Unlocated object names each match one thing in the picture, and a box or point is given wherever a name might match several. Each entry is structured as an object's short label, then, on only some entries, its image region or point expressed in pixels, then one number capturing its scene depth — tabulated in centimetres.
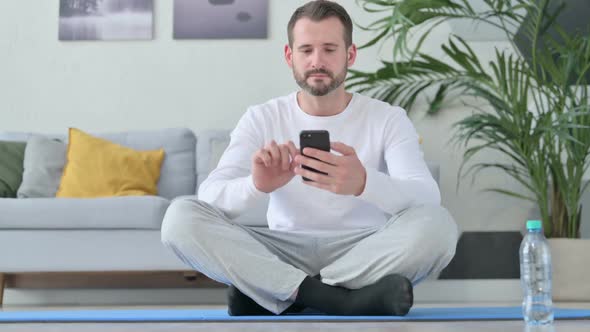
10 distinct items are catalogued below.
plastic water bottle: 186
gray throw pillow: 394
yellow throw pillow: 389
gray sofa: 349
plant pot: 354
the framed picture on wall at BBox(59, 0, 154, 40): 452
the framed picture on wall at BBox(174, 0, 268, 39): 448
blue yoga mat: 192
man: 196
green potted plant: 349
